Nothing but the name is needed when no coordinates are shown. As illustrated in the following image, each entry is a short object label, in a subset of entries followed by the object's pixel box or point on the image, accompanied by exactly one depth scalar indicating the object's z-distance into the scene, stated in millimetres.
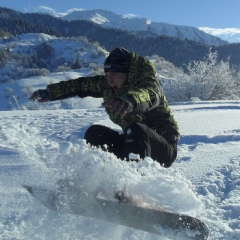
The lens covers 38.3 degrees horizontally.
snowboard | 1687
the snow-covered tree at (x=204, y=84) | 20781
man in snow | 2139
